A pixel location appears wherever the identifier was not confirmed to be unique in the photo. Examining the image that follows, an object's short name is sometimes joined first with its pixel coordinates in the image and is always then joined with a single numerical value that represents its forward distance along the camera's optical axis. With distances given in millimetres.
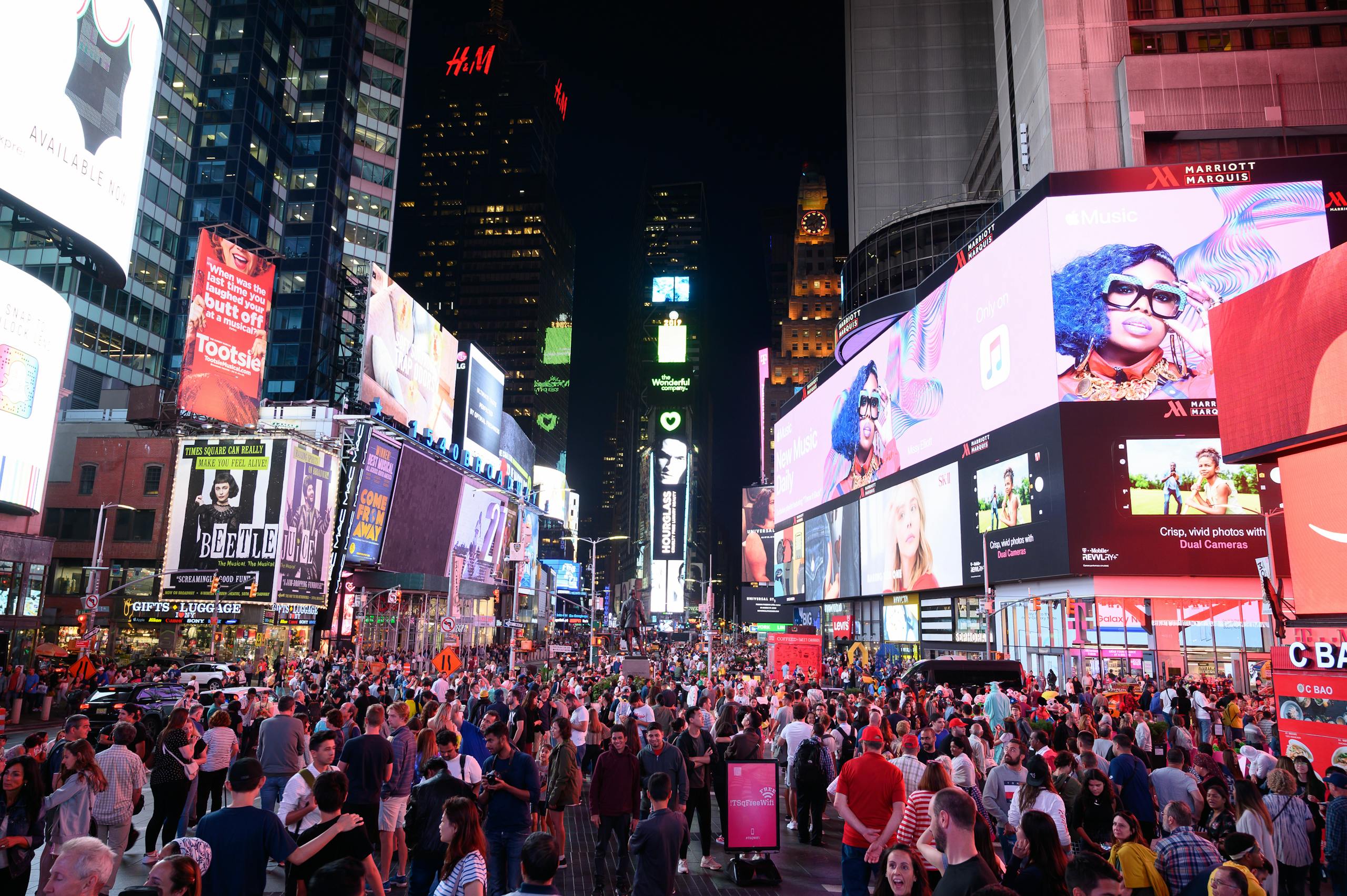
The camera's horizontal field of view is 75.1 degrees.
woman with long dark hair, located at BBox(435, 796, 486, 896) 5395
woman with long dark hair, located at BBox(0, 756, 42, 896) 6949
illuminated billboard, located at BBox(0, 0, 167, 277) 22438
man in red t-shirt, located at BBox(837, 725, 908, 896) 7965
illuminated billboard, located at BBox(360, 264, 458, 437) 52250
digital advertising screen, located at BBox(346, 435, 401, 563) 47344
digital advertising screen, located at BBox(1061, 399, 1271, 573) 34281
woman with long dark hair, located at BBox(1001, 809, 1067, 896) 5680
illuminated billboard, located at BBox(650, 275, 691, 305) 184625
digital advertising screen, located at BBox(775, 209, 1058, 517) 38219
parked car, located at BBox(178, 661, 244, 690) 28094
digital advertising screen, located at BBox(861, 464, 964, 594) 45344
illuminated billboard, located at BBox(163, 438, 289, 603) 41281
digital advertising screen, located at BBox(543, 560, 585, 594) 117250
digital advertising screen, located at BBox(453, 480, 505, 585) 63719
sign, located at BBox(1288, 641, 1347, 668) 14742
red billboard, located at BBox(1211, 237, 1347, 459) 15992
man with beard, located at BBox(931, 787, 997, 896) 5082
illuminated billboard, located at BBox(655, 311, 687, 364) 168250
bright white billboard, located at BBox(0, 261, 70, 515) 25172
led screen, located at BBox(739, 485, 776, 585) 112375
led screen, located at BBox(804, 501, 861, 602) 61906
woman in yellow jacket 6391
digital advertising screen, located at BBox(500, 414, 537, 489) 90125
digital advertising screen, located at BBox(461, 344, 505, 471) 74188
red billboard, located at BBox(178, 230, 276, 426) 38000
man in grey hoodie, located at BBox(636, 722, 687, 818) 10344
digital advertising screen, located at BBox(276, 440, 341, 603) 42219
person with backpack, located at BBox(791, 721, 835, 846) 12711
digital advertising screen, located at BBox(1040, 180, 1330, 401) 35688
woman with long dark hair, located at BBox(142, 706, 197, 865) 10336
